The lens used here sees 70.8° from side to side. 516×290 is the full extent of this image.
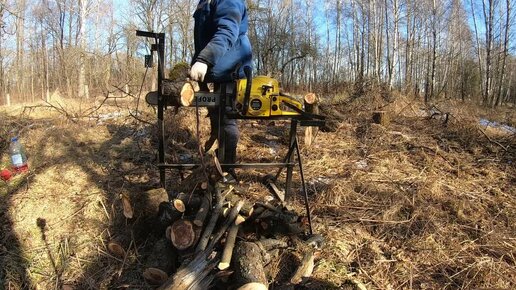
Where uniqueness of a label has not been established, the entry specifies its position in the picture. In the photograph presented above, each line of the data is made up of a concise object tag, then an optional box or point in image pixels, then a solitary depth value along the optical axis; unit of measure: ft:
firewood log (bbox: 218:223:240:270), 7.98
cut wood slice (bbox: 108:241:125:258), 9.39
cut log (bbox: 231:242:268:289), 7.46
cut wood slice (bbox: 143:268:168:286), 8.25
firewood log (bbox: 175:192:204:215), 9.66
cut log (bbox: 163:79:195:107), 9.43
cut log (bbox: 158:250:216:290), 7.42
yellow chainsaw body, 10.69
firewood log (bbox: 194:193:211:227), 8.70
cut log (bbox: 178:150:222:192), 9.79
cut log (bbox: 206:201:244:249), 8.54
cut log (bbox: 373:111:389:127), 21.38
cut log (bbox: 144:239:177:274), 8.41
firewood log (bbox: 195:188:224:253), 8.35
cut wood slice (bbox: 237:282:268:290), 7.20
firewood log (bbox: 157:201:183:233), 9.37
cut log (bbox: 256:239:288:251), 9.05
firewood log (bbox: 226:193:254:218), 9.43
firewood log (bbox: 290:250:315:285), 8.22
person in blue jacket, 9.62
